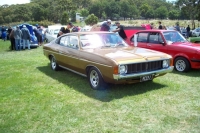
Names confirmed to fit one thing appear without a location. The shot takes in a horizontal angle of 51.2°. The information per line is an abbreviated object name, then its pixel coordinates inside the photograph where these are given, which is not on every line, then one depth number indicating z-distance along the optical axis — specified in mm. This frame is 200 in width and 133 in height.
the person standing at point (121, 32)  10234
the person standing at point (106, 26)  11062
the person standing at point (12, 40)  14169
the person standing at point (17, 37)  14117
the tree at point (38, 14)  110812
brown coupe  5012
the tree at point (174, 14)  143250
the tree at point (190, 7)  41316
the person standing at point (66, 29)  11241
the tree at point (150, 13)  161875
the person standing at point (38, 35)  16642
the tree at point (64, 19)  100000
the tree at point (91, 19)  101188
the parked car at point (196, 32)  25378
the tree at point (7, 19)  105188
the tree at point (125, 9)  161875
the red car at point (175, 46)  7021
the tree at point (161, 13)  160000
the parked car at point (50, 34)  17633
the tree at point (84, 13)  139750
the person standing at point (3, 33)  23142
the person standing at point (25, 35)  14312
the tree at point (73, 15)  128262
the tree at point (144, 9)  165125
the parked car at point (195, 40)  11539
